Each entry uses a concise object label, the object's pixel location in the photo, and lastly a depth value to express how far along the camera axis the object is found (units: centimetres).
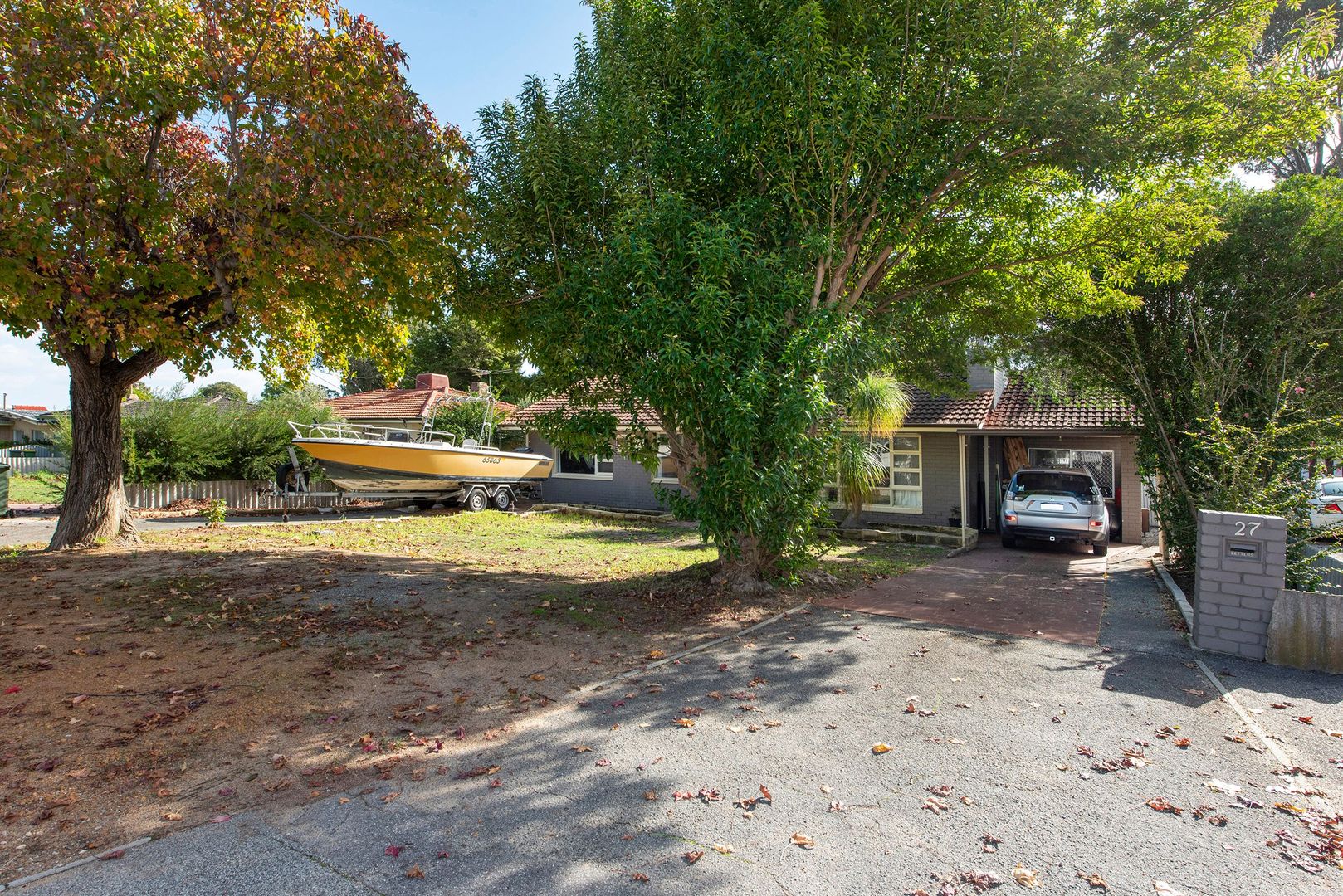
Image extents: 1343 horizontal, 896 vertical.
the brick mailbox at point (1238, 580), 625
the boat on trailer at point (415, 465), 1725
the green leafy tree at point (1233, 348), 938
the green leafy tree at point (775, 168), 740
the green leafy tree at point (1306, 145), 1845
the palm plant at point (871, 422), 1449
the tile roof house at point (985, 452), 1611
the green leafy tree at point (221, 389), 5131
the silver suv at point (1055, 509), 1390
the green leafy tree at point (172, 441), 1750
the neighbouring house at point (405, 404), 2498
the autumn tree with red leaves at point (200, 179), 738
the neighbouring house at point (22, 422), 3722
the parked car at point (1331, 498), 1423
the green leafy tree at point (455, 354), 4131
